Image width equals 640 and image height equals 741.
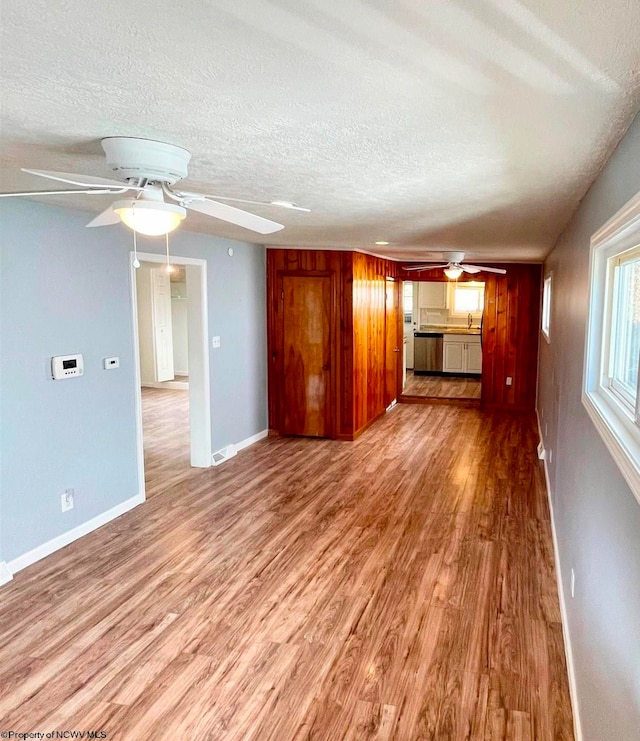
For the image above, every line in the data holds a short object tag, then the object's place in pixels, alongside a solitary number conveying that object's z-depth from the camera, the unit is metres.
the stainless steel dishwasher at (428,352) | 10.99
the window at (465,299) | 11.05
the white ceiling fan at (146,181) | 1.84
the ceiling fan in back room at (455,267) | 6.33
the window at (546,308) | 5.82
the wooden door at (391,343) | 7.92
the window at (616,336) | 1.56
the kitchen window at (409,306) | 11.29
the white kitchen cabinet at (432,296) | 11.23
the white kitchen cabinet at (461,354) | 10.65
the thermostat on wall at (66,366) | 3.44
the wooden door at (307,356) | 6.23
